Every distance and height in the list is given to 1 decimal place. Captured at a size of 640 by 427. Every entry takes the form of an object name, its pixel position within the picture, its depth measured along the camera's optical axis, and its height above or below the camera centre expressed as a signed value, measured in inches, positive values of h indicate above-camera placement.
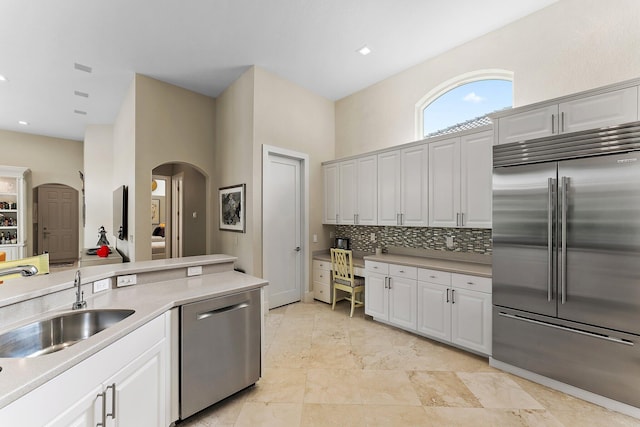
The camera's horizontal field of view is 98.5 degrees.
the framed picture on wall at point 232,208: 164.1 +4.1
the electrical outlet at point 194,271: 96.4 -20.1
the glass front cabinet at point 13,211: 257.4 +3.2
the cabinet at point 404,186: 138.6 +14.6
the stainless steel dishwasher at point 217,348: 72.2 -38.2
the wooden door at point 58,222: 303.4 -8.5
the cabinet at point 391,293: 129.3 -39.4
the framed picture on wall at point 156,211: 345.8 +4.0
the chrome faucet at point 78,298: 63.8 -19.7
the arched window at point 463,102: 133.1 +58.8
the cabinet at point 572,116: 79.7 +31.5
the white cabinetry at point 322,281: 174.6 -43.4
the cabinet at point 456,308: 106.7 -39.5
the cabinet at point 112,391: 37.2 -29.9
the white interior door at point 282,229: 164.7 -9.2
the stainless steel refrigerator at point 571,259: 78.3 -14.4
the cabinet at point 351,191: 162.9 +14.2
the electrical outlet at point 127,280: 81.8 -19.9
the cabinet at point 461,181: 116.0 +14.8
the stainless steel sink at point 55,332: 52.8 -24.9
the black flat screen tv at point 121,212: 179.5 +1.5
